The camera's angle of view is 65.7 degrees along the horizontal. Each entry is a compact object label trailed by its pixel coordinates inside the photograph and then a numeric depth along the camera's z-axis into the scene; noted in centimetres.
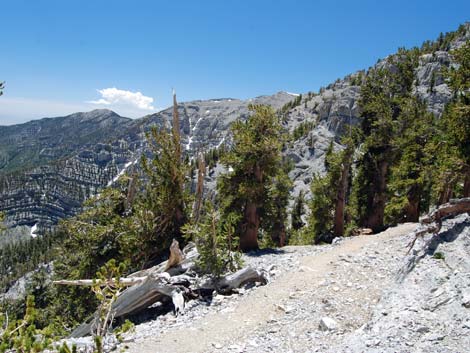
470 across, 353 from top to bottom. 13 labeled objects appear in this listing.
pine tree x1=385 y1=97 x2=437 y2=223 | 2203
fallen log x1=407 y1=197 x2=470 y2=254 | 1129
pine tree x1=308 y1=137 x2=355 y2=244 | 2516
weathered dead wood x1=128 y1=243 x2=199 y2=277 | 1488
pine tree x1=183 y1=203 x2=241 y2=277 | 1387
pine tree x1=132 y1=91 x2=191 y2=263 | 2070
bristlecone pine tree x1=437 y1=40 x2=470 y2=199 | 1427
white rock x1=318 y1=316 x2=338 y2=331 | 951
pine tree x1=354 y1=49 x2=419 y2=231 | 2336
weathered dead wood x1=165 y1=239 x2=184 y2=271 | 1446
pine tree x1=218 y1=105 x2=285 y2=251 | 1899
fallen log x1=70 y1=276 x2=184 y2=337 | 1311
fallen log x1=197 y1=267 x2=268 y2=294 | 1390
